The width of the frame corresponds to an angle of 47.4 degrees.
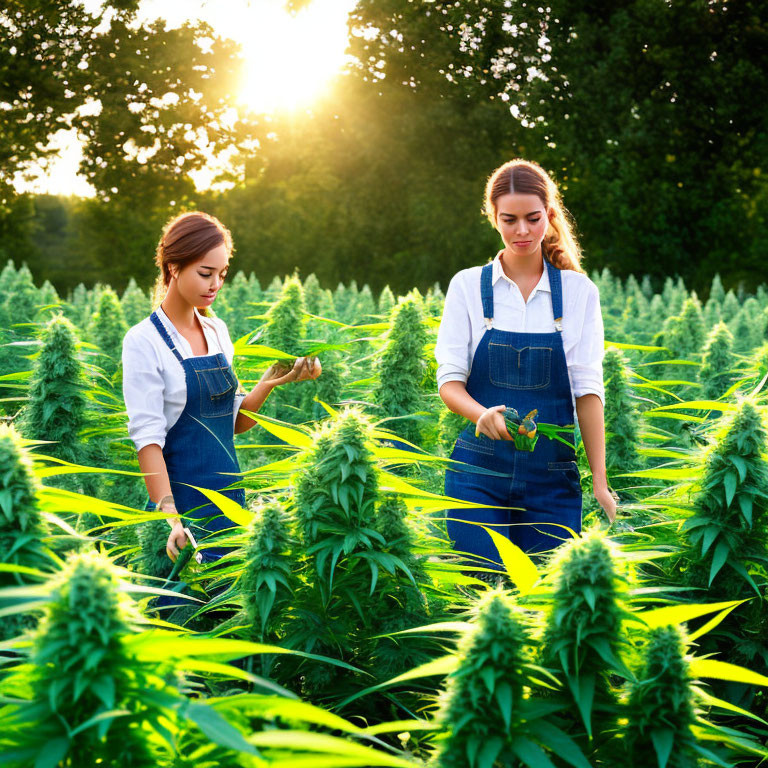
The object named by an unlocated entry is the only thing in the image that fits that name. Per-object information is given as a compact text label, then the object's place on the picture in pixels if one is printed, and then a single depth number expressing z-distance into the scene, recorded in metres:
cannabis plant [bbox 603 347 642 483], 3.71
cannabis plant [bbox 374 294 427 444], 3.86
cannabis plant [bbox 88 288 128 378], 6.43
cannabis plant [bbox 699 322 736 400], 5.21
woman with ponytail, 2.86
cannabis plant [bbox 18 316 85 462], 3.51
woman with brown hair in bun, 2.73
